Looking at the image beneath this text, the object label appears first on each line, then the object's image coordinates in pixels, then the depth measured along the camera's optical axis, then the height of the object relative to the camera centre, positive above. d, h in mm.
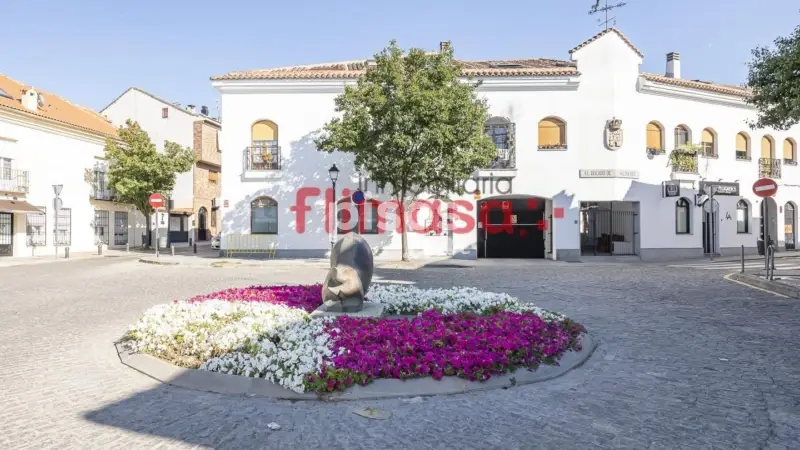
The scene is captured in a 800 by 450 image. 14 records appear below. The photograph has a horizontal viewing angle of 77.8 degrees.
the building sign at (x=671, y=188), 21922 +1748
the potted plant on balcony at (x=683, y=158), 22766 +3193
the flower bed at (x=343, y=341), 4844 -1251
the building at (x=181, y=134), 37000 +7447
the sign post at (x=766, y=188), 13102 +1040
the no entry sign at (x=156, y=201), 23712 +1466
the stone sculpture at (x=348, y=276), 7141 -663
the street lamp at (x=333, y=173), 19708 +2294
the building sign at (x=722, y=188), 22953 +1836
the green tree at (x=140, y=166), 28172 +3796
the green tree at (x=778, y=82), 11742 +3665
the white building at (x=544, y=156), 22000 +3314
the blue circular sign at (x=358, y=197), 20742 +1393
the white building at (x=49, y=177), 24766 +2992
